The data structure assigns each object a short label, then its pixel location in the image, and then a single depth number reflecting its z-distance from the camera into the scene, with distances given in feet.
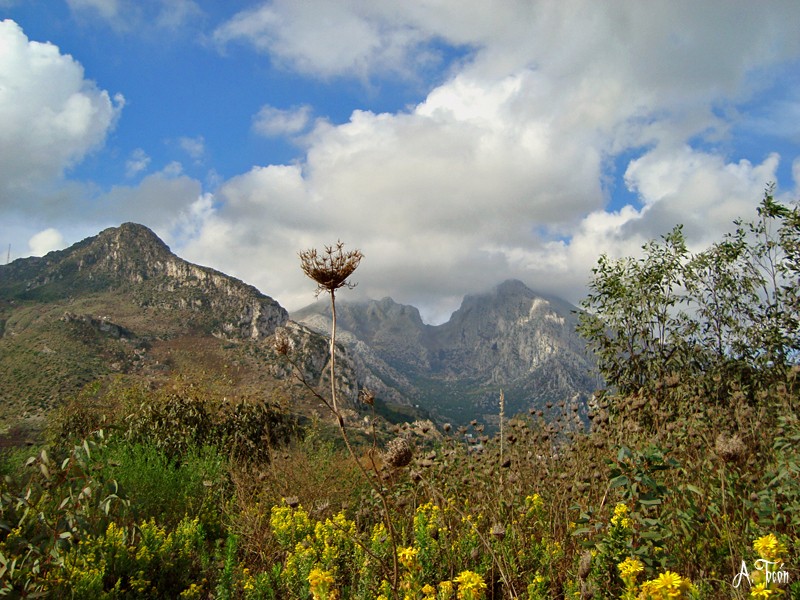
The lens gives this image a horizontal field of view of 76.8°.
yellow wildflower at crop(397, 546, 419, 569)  10.14
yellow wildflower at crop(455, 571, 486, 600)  8.52
